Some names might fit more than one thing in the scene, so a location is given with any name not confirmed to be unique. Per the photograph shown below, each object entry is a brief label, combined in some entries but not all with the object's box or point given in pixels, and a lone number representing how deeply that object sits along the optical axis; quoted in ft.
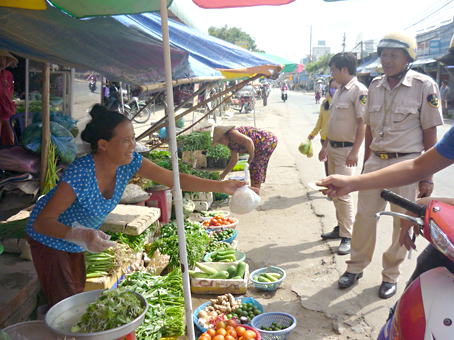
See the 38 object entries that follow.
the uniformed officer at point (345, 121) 14.78
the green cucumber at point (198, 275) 12.50
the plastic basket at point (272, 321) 9.55
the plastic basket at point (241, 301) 10.32
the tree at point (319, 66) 216.95
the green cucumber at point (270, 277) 12.56
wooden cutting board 11.93
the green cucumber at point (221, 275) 12.40
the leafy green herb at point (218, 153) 29.14
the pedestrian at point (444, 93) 66.23
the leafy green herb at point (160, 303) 8.97
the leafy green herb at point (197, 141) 28.94
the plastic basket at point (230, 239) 15.31
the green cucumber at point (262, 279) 12.51
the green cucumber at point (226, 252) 13.70
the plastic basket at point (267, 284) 12.28
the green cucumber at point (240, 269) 12.46
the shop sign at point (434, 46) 83.35
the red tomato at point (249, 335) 8.97
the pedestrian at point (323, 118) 21.57
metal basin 6.05
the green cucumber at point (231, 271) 12.61
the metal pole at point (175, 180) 7.05
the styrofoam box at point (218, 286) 12.01
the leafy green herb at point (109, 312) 6.33
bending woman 18.86
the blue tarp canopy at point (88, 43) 10.11
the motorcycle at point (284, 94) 123.34
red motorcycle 4.94
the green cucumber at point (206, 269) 12.67
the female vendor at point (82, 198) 6.91
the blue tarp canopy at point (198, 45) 11.93
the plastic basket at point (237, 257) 13.73
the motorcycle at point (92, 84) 24.76
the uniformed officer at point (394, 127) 10.72
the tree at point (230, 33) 148.35
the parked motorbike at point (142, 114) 53.47
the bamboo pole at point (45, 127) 13.11
